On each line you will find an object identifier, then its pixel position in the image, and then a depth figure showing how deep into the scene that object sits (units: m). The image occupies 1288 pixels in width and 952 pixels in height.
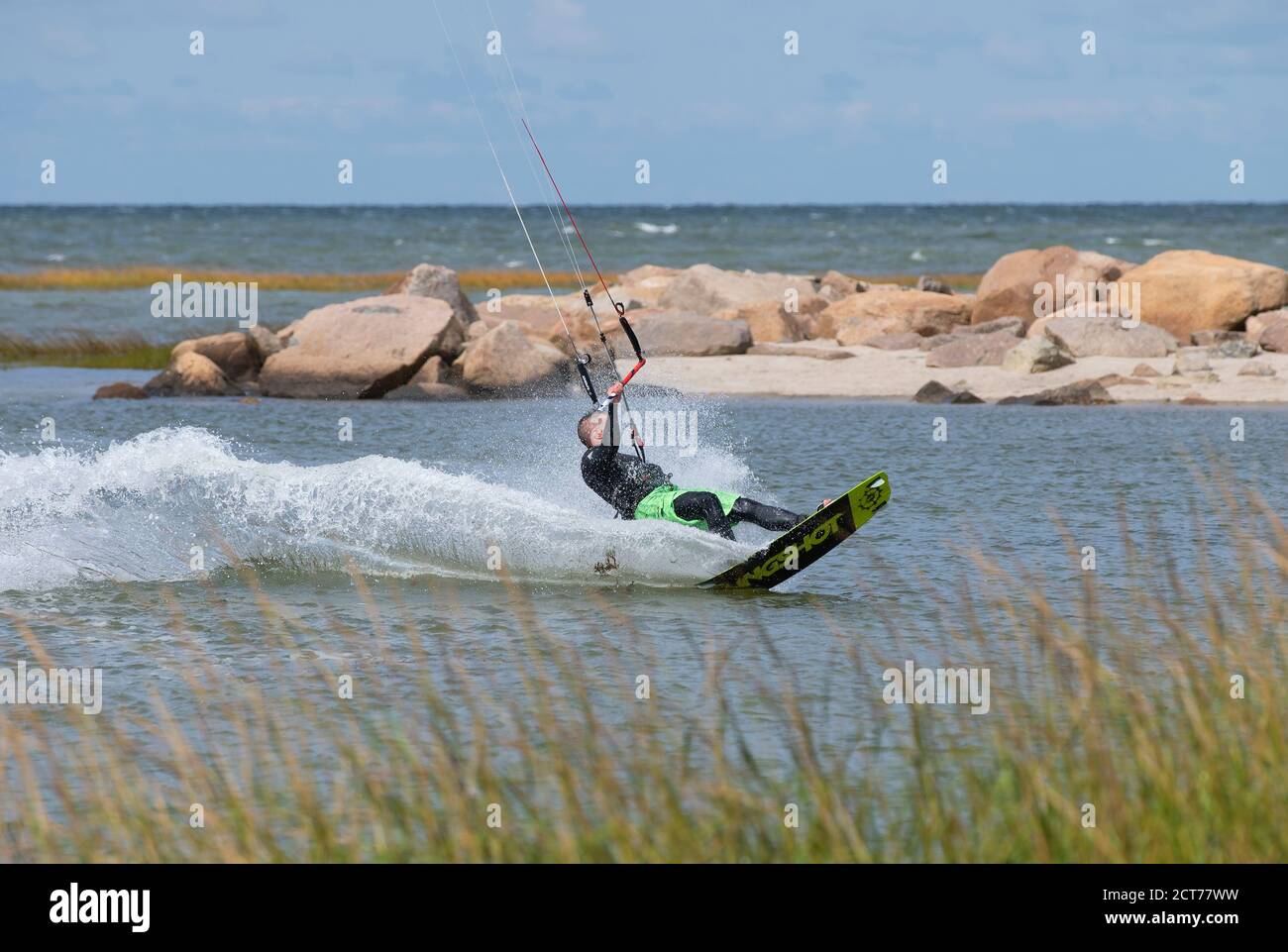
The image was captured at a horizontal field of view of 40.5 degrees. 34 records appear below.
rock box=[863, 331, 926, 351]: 35.03
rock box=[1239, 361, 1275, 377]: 29.69
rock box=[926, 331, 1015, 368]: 32.16
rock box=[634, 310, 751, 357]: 34.00
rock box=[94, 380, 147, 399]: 31.00
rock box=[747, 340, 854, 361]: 33.78
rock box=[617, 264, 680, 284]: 49.58
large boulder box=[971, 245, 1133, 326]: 36.66
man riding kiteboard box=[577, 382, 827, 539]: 13.80
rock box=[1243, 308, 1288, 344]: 32.53
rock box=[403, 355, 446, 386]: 31.48
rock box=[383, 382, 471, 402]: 30.89
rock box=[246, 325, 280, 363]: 32.84
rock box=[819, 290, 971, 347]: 36.44
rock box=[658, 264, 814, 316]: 40.41
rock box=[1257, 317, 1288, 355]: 31.83
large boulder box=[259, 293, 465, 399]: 31.25
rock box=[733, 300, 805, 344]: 36.62
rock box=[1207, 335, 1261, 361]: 31.39
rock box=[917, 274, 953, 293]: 43.81
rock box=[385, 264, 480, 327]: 35.00
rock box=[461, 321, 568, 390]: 30.84
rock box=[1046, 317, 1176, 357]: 31.91
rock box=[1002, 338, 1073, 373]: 30.97
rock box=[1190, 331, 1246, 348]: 33.00
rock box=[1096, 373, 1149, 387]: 29.58
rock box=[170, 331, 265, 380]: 32.78
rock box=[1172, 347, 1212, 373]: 30.12
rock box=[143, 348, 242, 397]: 31.73
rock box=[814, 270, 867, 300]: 45.31
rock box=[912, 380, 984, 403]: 29.50
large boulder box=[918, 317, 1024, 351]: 34.22
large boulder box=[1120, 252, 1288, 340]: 34.38
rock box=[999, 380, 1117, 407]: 28.61
